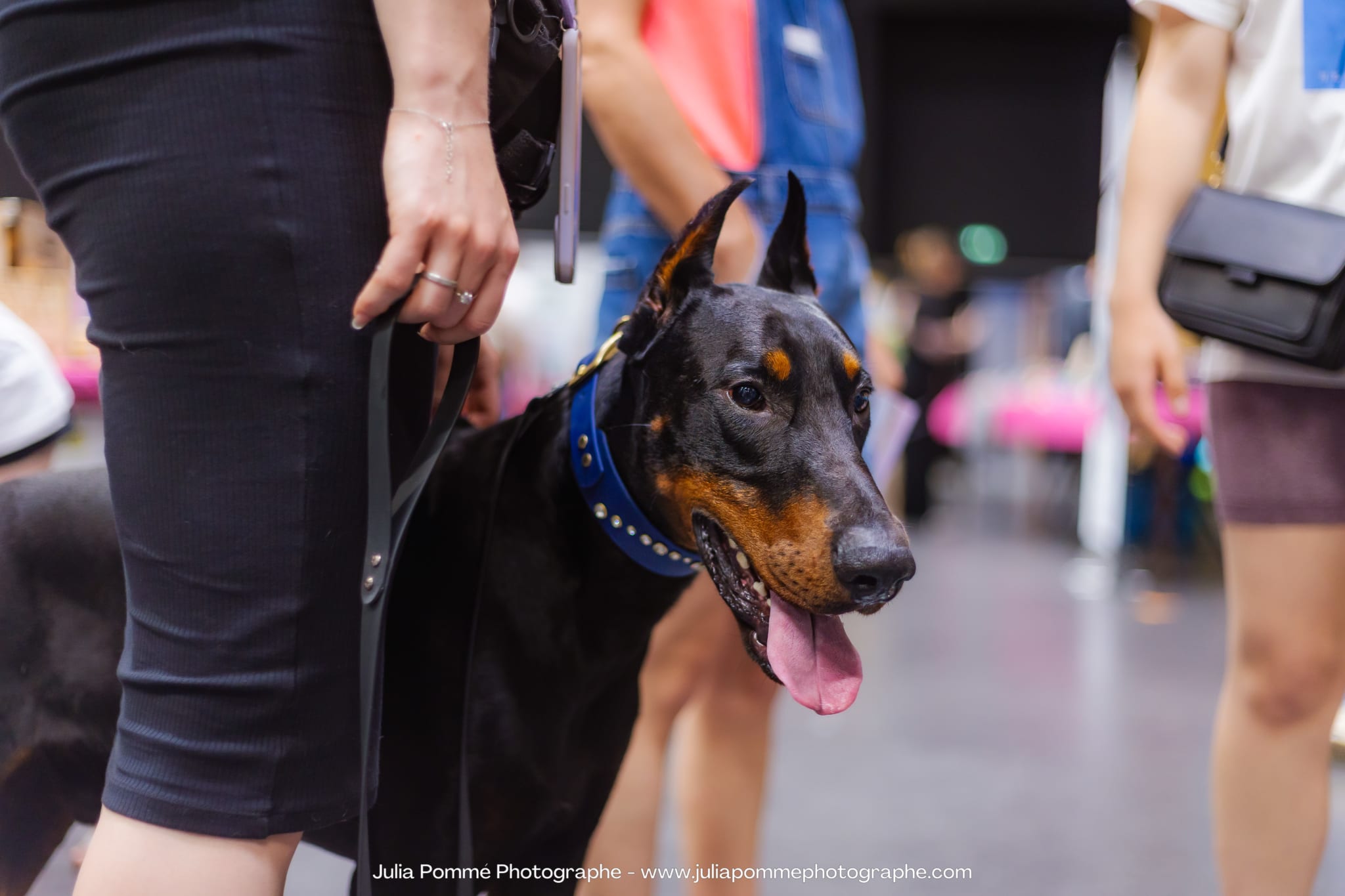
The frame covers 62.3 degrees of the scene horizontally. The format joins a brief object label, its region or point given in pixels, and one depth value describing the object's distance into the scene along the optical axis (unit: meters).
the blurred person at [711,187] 1.40
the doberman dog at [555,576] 1.11
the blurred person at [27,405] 1.46
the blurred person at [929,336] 8.36
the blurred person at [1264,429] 1.33
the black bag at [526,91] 0.91
